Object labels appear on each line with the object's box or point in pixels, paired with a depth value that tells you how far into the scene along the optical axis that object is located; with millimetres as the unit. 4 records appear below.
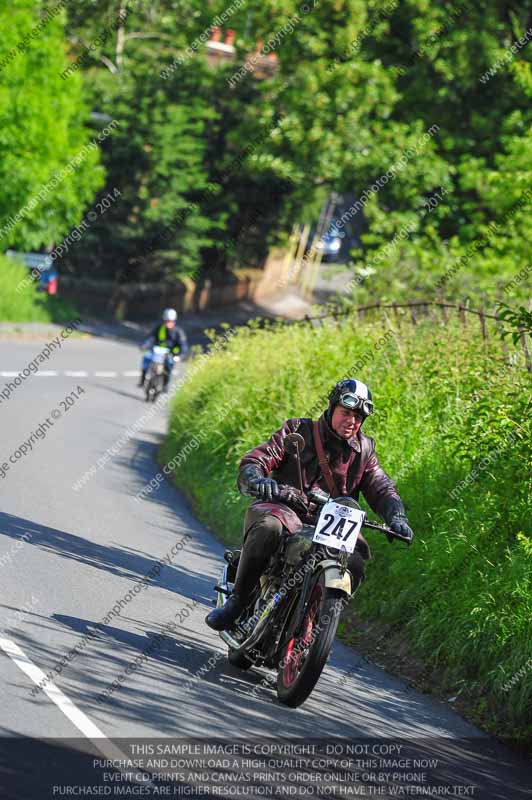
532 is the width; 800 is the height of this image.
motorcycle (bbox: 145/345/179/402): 54250
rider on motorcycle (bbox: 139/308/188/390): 54719
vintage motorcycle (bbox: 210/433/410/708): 14414
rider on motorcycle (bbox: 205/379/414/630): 15609
